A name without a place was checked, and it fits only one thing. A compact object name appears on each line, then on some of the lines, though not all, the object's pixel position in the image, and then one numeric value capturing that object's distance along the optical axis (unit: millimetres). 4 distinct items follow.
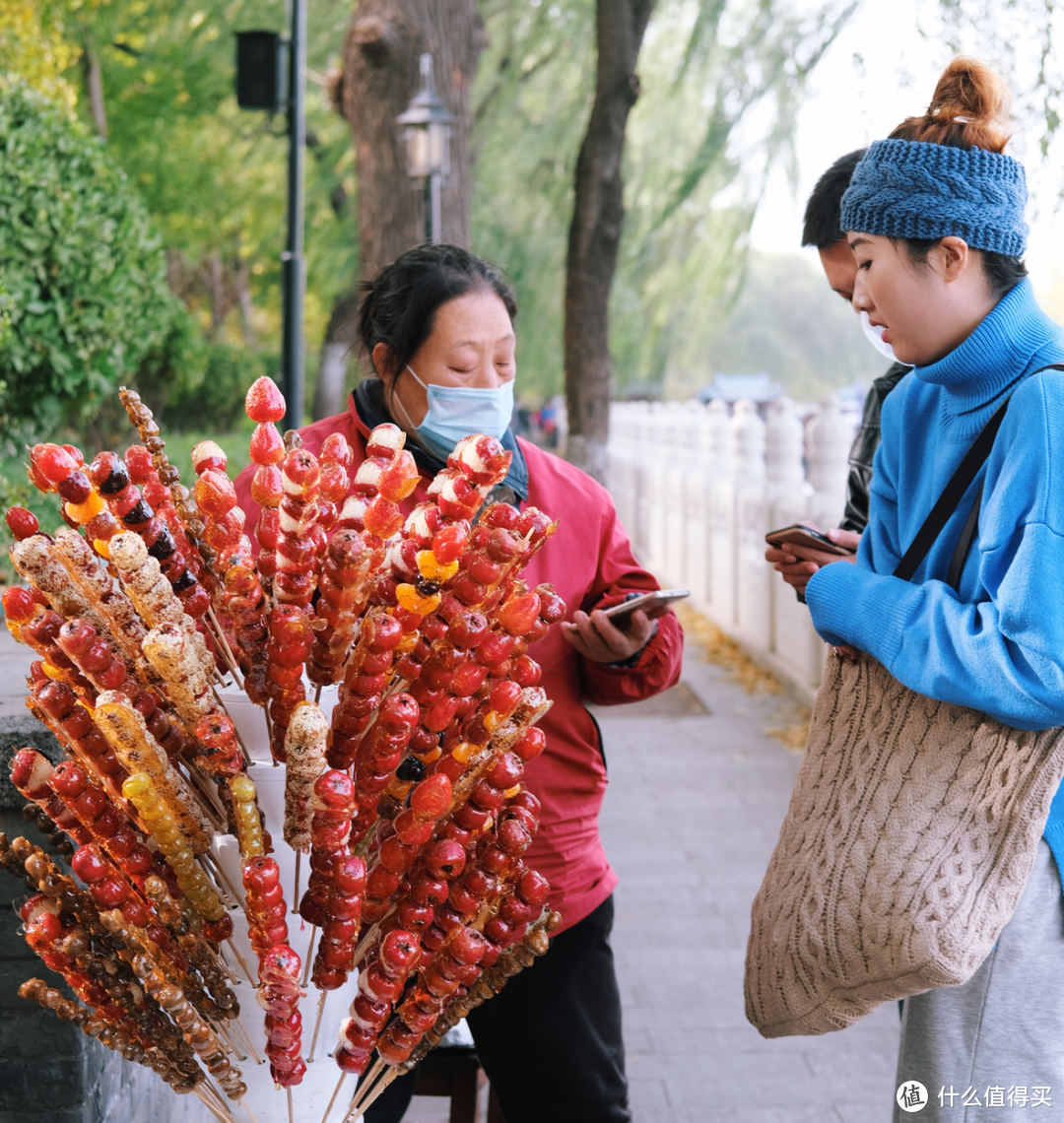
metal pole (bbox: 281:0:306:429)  7824
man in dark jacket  2166
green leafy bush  4617
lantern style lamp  6699
